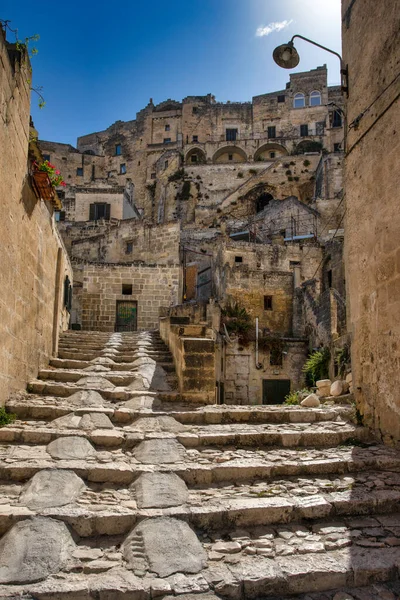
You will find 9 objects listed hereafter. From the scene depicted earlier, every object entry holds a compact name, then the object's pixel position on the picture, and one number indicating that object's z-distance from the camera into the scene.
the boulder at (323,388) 8.74
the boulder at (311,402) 7.14
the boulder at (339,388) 8.07
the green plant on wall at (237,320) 20.83
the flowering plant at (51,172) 7.26
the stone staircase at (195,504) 2.99
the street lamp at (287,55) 7.33
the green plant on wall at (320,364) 15.36
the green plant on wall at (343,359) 11.81
